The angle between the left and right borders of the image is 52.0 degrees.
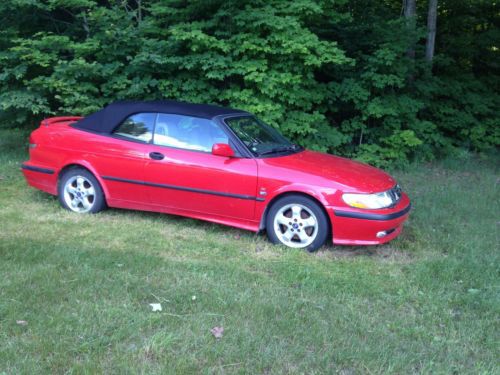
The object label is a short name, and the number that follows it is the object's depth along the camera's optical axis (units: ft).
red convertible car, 16.74
